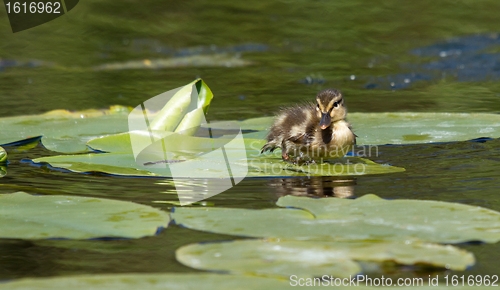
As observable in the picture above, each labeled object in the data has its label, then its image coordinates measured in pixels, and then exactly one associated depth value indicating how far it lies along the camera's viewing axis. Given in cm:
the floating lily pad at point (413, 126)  775
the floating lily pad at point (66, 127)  820
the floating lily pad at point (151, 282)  312
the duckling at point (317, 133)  741
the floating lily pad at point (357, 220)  396
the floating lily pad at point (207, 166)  612
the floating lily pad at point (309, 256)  338
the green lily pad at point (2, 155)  714
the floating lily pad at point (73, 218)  420
